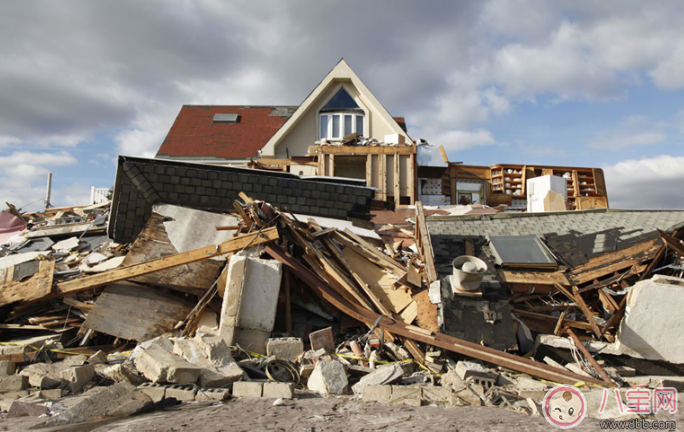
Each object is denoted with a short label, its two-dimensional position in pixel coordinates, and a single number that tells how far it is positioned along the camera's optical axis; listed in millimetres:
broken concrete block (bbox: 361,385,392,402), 5039
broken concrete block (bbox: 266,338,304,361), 6309
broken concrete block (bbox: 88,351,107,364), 6066
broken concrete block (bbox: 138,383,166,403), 4789
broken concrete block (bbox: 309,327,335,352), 6551
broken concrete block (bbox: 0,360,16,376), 5812
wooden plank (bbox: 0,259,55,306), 7625
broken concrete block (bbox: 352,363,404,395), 5465
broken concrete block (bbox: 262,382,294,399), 4934
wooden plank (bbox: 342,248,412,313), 7535
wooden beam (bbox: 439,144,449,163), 18811
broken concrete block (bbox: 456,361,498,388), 5664
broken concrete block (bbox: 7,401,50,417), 4352
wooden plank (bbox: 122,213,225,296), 7672
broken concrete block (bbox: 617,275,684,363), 6633
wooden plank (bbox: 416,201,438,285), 7395
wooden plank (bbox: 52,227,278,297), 7430
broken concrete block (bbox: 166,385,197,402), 4785
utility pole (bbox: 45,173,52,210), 21136
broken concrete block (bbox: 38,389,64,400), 4953
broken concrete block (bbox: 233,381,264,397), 4945
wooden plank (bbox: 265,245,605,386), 6004
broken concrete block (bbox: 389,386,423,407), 4941
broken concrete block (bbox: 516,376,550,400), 5312
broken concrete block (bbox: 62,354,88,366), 6125
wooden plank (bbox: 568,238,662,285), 7512
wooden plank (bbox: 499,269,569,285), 7871
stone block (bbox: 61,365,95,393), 5246
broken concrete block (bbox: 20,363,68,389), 5203
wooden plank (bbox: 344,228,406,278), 7825
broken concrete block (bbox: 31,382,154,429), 4004
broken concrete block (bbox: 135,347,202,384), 4992
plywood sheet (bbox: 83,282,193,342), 7125
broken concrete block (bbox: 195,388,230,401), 4793
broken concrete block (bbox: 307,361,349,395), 5359
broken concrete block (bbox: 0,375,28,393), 5270
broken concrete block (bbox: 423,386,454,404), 5095
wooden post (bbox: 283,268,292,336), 7199
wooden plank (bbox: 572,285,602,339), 7043
